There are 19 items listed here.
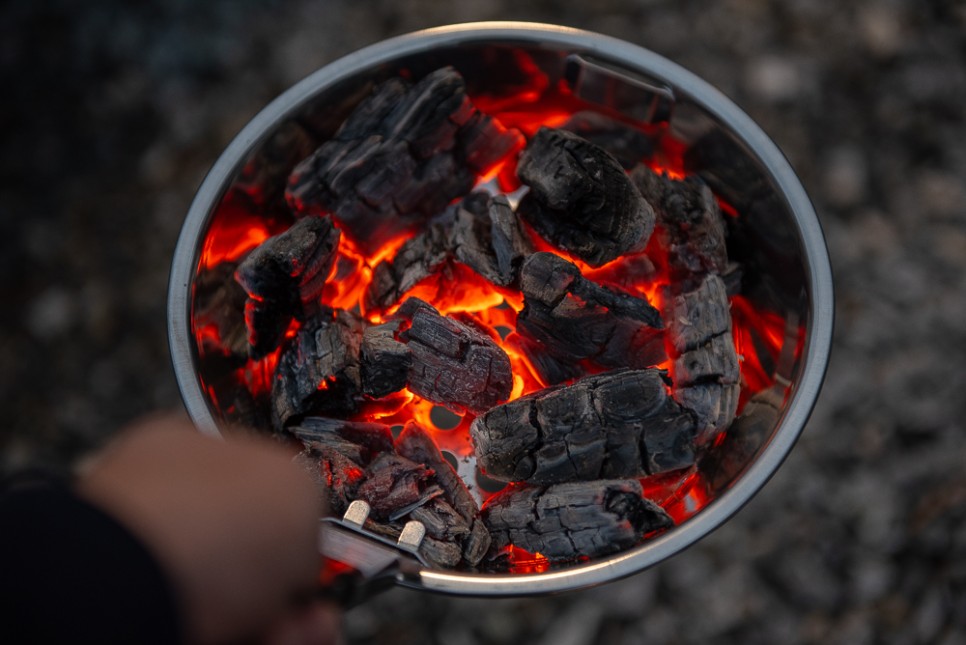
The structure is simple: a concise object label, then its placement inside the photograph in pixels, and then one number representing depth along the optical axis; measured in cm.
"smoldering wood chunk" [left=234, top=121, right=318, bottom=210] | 69
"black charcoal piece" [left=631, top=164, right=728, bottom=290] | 69
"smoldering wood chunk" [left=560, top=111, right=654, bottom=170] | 72
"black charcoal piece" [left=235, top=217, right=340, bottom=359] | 68
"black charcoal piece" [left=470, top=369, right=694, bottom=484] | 67
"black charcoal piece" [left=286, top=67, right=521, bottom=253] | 70
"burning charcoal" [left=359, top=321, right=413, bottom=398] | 68
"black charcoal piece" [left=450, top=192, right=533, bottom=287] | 69
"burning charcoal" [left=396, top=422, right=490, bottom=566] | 66
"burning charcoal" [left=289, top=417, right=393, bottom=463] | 68
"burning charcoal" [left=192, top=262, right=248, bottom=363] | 67
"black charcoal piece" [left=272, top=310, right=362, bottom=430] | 68
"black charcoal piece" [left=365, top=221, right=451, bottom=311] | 70
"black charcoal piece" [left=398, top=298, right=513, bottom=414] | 68
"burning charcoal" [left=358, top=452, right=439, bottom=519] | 67
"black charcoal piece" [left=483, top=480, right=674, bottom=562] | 65
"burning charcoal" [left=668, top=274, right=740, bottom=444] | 67
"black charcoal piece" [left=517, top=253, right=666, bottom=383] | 68
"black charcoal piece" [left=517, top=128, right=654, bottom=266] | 68
